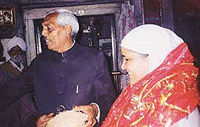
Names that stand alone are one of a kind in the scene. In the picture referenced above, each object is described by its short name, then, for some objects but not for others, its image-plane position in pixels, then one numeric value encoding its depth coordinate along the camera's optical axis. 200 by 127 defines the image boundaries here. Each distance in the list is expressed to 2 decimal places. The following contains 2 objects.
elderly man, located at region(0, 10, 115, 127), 2.50
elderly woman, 1.59
